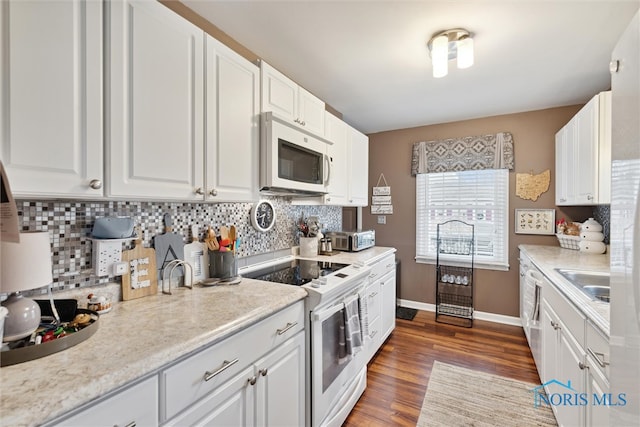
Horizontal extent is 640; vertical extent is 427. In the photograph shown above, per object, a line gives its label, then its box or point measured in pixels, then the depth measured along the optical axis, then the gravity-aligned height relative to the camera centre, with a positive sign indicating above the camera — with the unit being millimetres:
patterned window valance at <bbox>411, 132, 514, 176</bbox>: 3275 +705
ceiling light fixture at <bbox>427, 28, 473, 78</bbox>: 1813 +1068
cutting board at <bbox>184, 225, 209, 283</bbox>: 1588 -254
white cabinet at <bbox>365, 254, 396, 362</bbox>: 2371 -829
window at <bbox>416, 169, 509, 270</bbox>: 3391 +37
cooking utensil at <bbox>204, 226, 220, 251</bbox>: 1649 -169
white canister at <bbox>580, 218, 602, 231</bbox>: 2537 -124
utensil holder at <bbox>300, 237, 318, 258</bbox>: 2549 -314
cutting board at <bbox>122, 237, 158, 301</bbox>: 1288 -287
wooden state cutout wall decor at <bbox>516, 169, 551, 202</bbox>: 3154 +309
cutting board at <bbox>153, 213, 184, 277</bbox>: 1442 -178
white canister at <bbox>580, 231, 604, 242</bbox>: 2506 -210
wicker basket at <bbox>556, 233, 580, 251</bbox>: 2689 -285
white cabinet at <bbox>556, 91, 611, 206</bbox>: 2049 +453
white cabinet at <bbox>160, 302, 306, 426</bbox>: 889 -622
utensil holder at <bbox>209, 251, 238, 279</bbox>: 1617 -299
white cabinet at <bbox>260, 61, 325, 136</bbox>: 1686 +733
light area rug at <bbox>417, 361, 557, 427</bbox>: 1821 -1319
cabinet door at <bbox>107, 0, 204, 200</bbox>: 1022 +432
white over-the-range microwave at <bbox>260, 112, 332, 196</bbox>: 1629 +340
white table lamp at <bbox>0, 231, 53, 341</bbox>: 788 -181
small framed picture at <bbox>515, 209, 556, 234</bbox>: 3109 -100
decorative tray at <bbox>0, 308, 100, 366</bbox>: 734 -376
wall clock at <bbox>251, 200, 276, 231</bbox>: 2098 -32
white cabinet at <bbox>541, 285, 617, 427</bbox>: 1083 -714
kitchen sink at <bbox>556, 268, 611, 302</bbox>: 1666 -419
